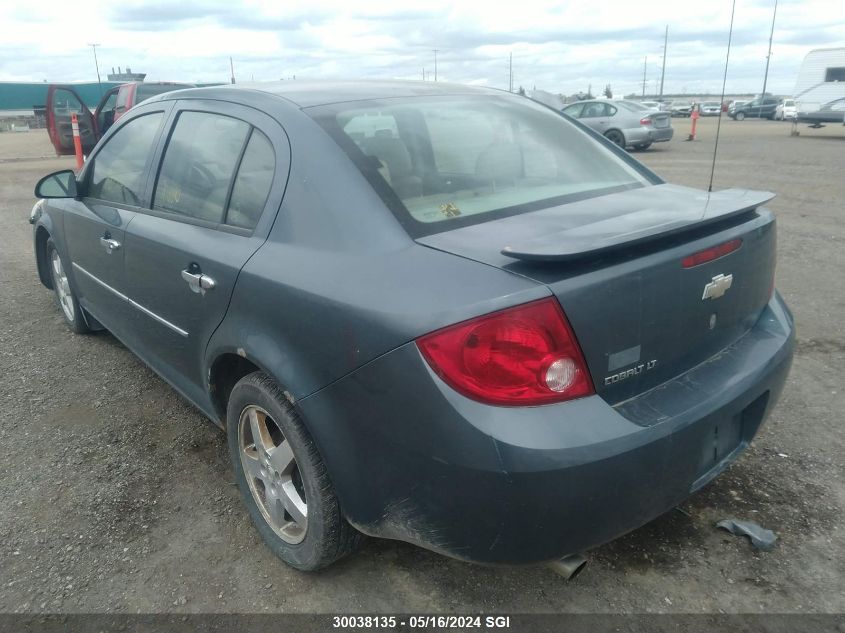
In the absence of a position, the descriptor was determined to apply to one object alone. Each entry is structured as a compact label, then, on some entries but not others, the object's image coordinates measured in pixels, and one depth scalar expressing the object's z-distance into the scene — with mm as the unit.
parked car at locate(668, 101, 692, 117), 47325
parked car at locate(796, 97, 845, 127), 21234
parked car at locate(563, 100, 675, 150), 17297
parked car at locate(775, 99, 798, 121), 37456
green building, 51562
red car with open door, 13210
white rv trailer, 22328
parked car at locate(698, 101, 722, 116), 43359
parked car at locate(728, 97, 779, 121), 39844
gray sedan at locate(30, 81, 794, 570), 1737
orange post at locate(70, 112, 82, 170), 13469
